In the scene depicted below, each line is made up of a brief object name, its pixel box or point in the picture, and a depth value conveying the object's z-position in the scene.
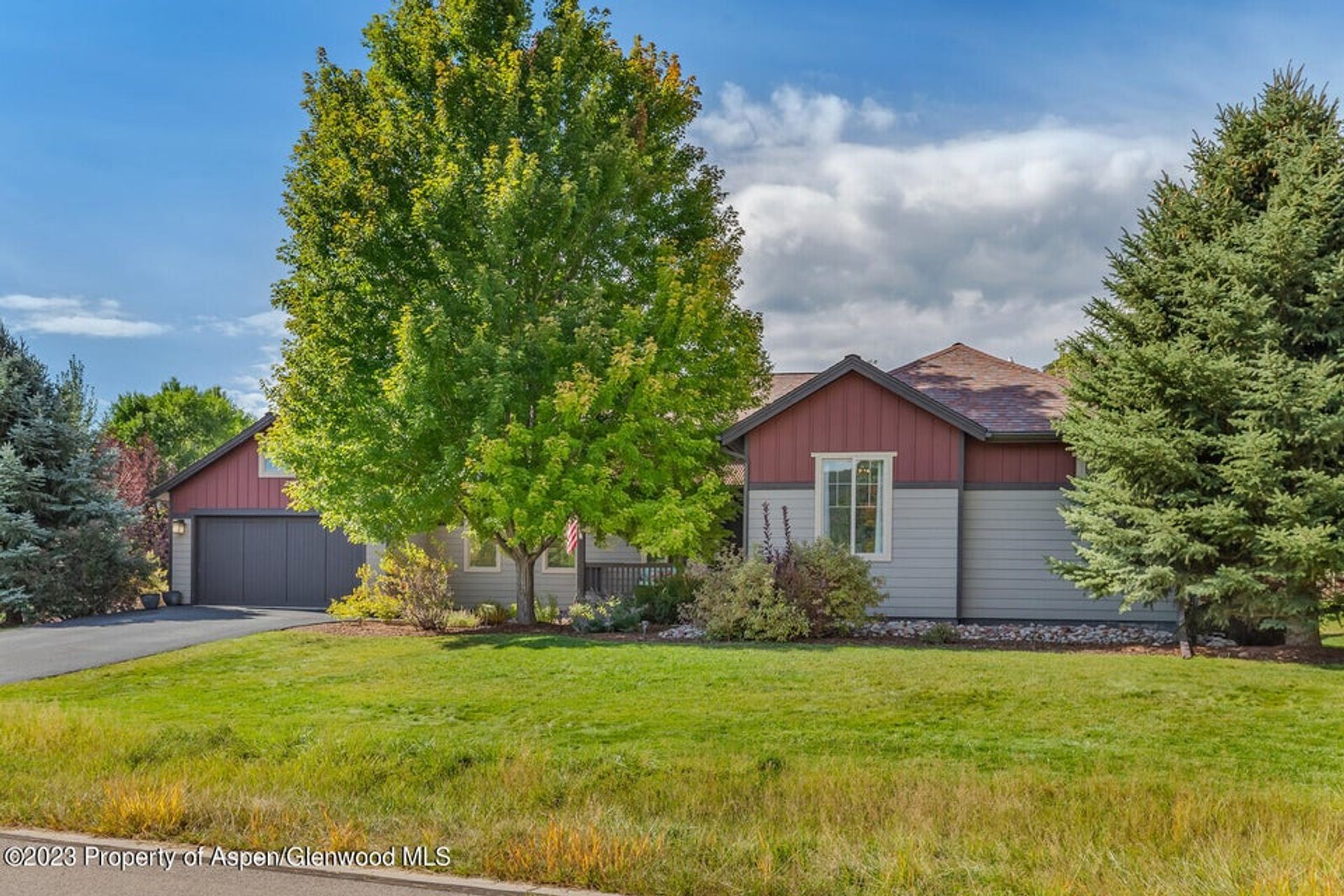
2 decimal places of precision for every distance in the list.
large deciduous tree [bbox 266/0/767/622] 15.41
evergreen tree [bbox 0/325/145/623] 19.38
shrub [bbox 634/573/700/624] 16.89
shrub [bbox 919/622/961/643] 14.37
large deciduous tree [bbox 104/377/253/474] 41.72
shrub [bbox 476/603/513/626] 17.58
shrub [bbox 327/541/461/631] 16.69
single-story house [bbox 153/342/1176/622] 16.39
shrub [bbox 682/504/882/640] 14.41
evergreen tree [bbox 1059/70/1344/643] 12.04
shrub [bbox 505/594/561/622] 18.05
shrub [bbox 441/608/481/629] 17.00
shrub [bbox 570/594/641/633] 16.20
